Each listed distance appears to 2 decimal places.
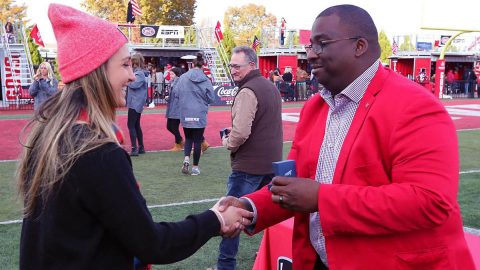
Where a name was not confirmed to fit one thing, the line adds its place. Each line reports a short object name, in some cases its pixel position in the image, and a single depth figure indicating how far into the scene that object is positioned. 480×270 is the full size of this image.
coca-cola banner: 26.05
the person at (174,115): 10.77
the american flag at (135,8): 33.28
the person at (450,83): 35.22
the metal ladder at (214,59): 32.88
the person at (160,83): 27.18
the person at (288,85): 28.53
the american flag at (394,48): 42.22
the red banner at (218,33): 35.69
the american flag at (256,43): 37.41
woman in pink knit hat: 1.81
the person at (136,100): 10.81
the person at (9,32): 27.33
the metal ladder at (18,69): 23.89
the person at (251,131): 5.06
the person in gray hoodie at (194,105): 9.14
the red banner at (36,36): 29.22
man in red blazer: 1.97
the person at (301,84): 29.36
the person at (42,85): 10.73
